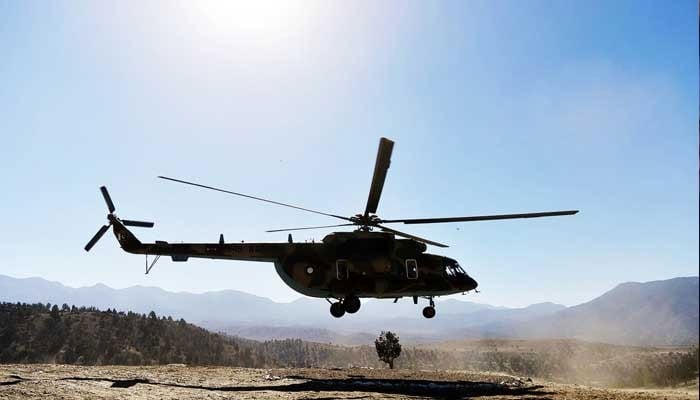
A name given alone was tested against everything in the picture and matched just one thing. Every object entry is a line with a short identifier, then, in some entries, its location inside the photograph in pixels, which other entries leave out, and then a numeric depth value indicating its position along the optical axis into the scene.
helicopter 17.06
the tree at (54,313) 58.56
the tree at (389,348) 27.92
